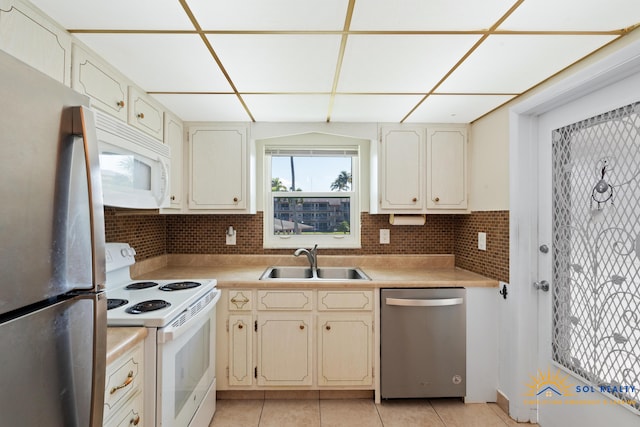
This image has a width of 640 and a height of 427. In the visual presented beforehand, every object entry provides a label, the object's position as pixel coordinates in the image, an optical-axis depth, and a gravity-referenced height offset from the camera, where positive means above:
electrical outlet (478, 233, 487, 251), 2.34 -0.18
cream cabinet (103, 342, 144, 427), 1.09 -0.67
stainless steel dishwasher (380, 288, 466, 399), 2.13 -0.88
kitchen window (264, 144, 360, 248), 2.92 +0.23
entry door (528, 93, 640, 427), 1.43 -0.25
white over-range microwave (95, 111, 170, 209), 1.36 +0.27
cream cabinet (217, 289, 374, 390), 2.17 -0.86
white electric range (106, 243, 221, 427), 1.36 -0.58
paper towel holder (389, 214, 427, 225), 2.72 -0.01
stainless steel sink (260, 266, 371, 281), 2.70 -0.49
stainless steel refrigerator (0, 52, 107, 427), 0.52 -0.07
